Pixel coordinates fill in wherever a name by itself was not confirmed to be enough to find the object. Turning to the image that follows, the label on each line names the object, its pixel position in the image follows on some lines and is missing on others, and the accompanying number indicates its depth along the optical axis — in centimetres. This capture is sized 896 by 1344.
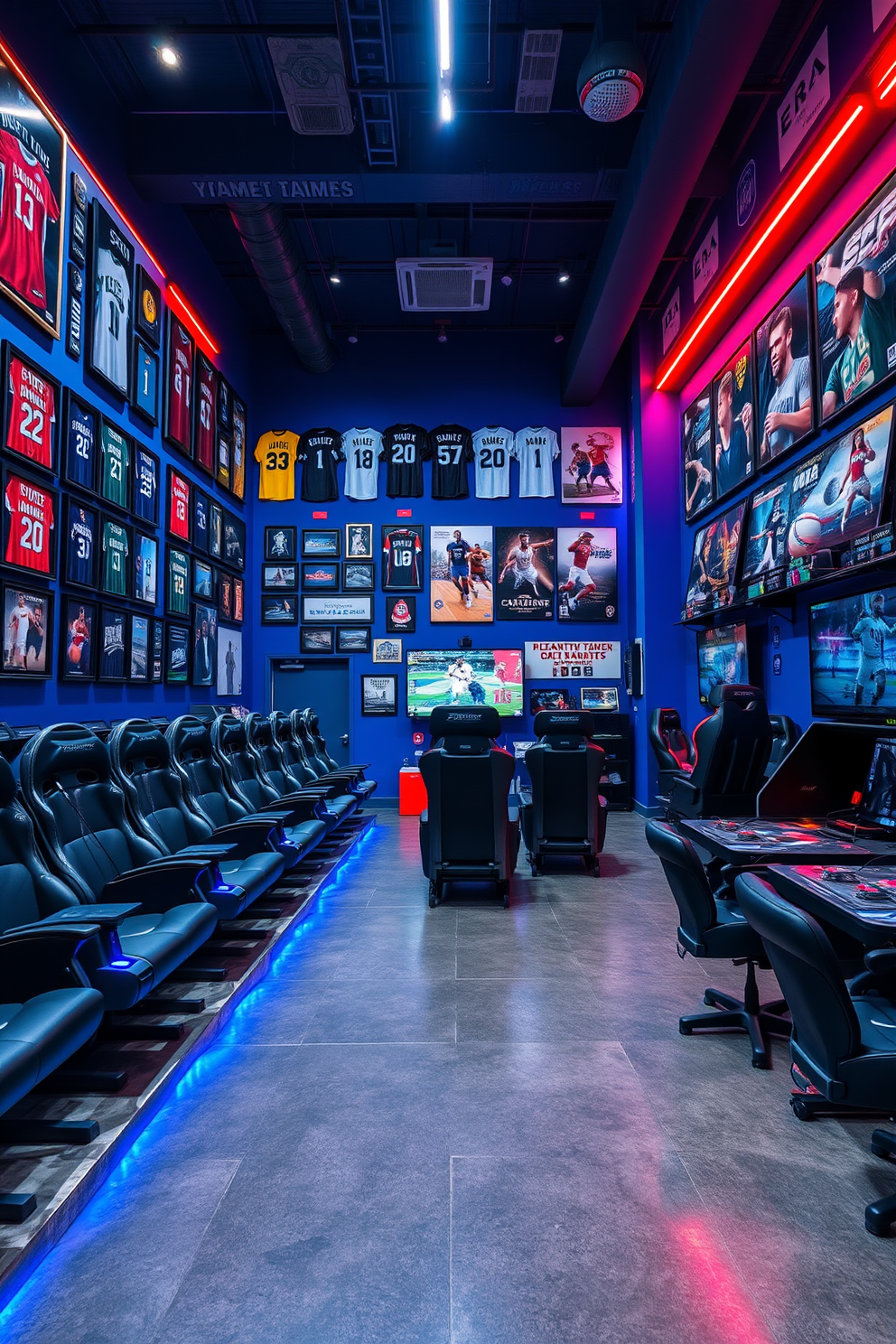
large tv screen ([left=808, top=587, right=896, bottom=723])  441
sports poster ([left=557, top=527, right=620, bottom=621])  1005
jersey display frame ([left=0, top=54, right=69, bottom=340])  443
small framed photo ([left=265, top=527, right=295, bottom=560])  1019
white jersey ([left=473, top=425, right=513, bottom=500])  1016
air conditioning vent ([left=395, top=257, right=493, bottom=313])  755
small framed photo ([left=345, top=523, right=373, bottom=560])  1015
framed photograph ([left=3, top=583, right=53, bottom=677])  451
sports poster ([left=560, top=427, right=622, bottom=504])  1010
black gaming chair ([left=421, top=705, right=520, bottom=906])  490
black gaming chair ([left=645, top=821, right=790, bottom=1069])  281
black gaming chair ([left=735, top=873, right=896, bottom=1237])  180
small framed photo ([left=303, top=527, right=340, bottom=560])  1020
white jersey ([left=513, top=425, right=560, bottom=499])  1015
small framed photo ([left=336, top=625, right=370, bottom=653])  1010
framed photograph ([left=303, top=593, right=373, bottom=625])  1011
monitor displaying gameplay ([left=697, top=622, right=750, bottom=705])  690
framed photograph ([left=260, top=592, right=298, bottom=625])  1016
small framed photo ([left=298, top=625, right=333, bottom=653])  1014
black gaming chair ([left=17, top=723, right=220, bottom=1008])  269
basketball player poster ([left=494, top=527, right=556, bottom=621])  1006
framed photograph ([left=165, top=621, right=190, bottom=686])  706
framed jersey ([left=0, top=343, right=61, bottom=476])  445
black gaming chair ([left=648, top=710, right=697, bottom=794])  706
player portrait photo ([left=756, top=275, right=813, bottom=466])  548
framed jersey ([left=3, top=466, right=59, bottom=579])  446
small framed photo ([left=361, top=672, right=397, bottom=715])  1007
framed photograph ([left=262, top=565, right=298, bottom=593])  1017
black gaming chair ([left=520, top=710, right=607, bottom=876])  580
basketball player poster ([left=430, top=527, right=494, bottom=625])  1007
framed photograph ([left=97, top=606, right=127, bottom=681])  568
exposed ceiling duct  714
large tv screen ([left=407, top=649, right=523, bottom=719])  987
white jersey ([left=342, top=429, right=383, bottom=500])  1019
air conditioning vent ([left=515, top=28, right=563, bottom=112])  519
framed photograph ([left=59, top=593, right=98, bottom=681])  518
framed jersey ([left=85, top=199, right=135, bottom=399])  554
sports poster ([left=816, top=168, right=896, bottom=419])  434
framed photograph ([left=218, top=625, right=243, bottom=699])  872
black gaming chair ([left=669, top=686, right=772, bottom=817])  443
